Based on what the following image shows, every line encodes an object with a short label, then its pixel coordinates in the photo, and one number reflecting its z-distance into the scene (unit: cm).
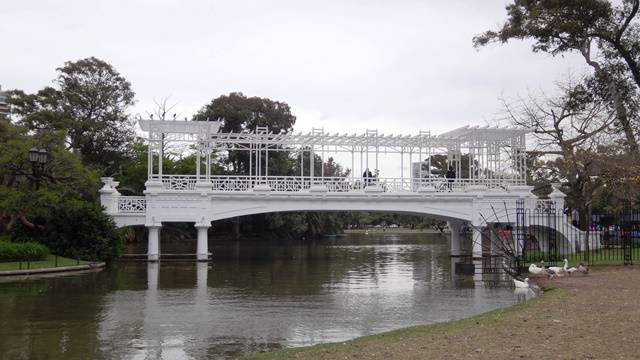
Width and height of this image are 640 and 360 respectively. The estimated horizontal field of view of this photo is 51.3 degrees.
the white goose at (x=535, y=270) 2262
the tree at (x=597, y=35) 2719
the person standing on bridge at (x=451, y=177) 3679
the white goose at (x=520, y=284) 1909
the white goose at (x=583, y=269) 2171
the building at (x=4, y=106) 4956
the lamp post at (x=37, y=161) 2669
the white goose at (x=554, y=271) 2139
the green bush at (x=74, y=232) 2992
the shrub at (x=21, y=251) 2636
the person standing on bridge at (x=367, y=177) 3547
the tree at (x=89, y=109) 4850
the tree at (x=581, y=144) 3106
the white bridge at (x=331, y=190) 3378
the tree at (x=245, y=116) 5997
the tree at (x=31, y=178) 2791
